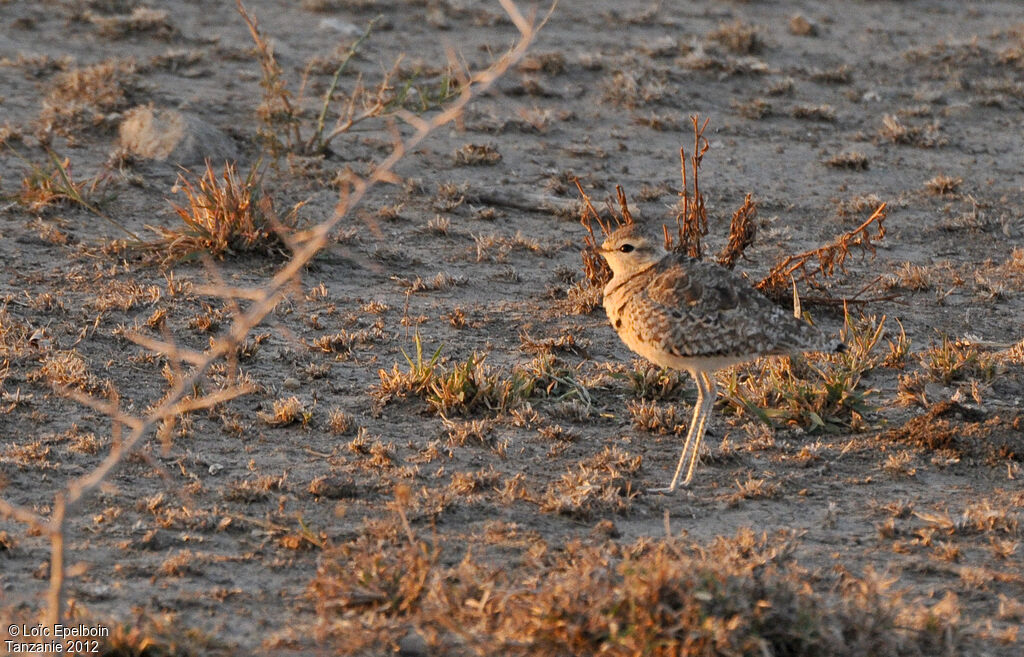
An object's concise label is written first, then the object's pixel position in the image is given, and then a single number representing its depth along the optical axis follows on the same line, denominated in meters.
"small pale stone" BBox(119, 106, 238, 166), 19.48
